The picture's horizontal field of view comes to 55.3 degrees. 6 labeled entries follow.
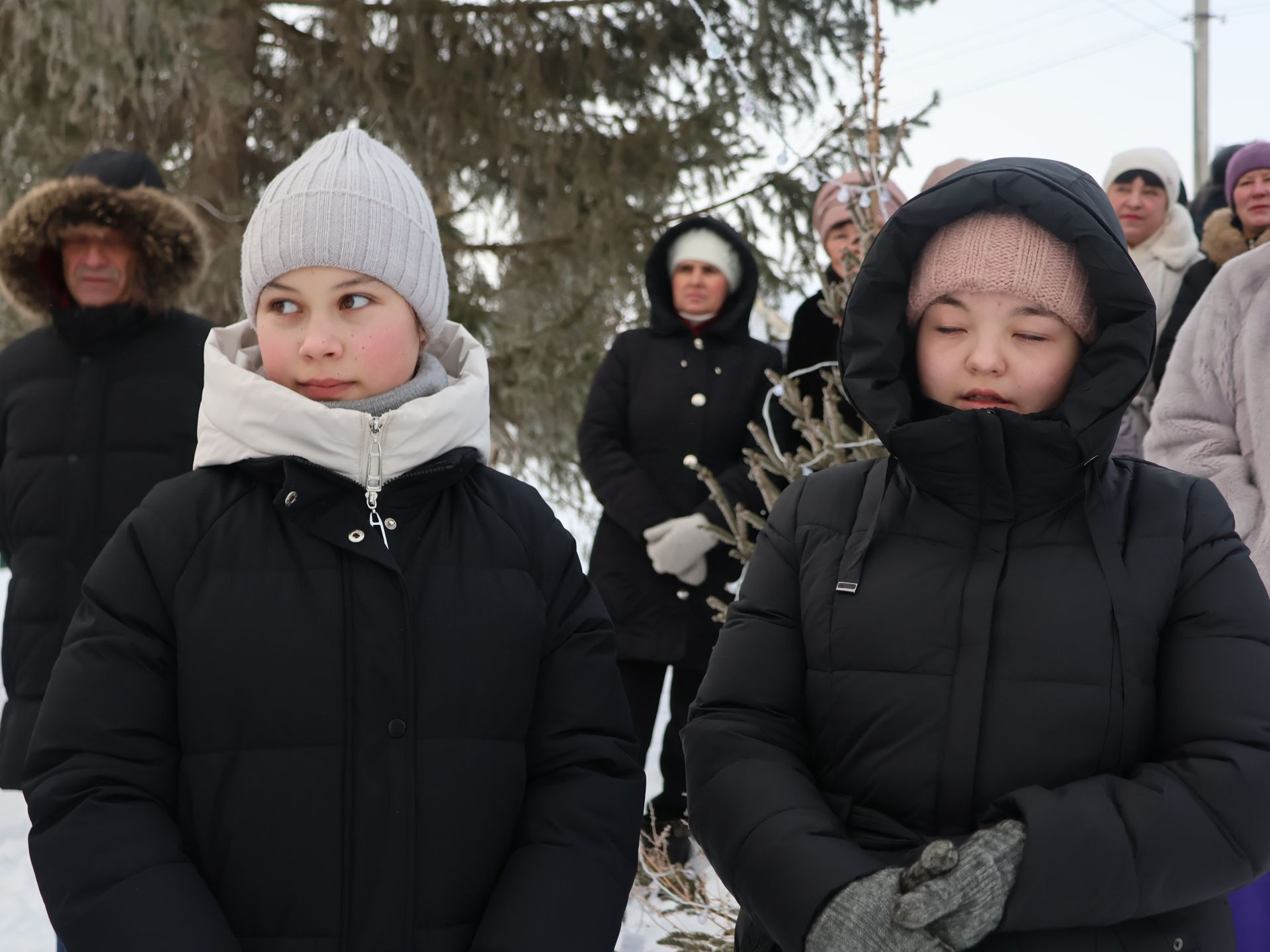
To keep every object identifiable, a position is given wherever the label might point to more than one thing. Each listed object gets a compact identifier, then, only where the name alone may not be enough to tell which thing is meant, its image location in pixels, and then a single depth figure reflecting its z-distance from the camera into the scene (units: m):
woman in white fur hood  4.64
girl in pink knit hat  1.60
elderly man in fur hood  3.37
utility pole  14.41
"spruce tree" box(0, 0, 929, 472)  6.51
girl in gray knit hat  1.70
